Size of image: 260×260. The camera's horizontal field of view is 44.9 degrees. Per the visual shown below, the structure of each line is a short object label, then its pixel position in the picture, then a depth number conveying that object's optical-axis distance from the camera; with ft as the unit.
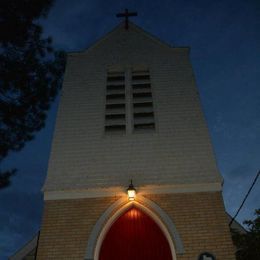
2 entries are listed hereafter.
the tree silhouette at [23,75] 27.07
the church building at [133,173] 19.43
